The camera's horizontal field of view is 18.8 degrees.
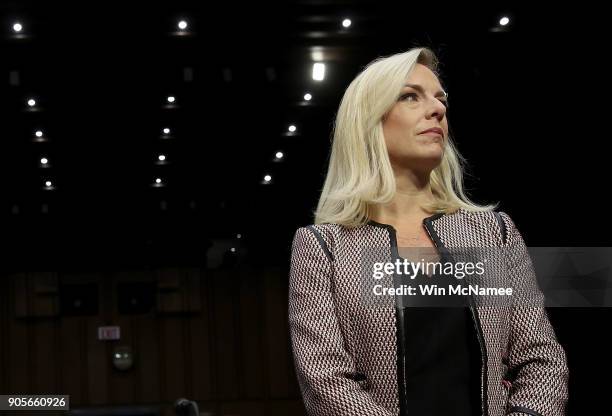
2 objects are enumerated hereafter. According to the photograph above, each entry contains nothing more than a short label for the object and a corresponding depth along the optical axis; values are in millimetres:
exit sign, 20710
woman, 3013
